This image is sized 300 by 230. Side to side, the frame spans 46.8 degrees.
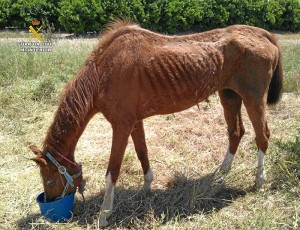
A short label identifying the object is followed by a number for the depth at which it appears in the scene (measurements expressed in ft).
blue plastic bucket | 11.87
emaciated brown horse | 11.81
